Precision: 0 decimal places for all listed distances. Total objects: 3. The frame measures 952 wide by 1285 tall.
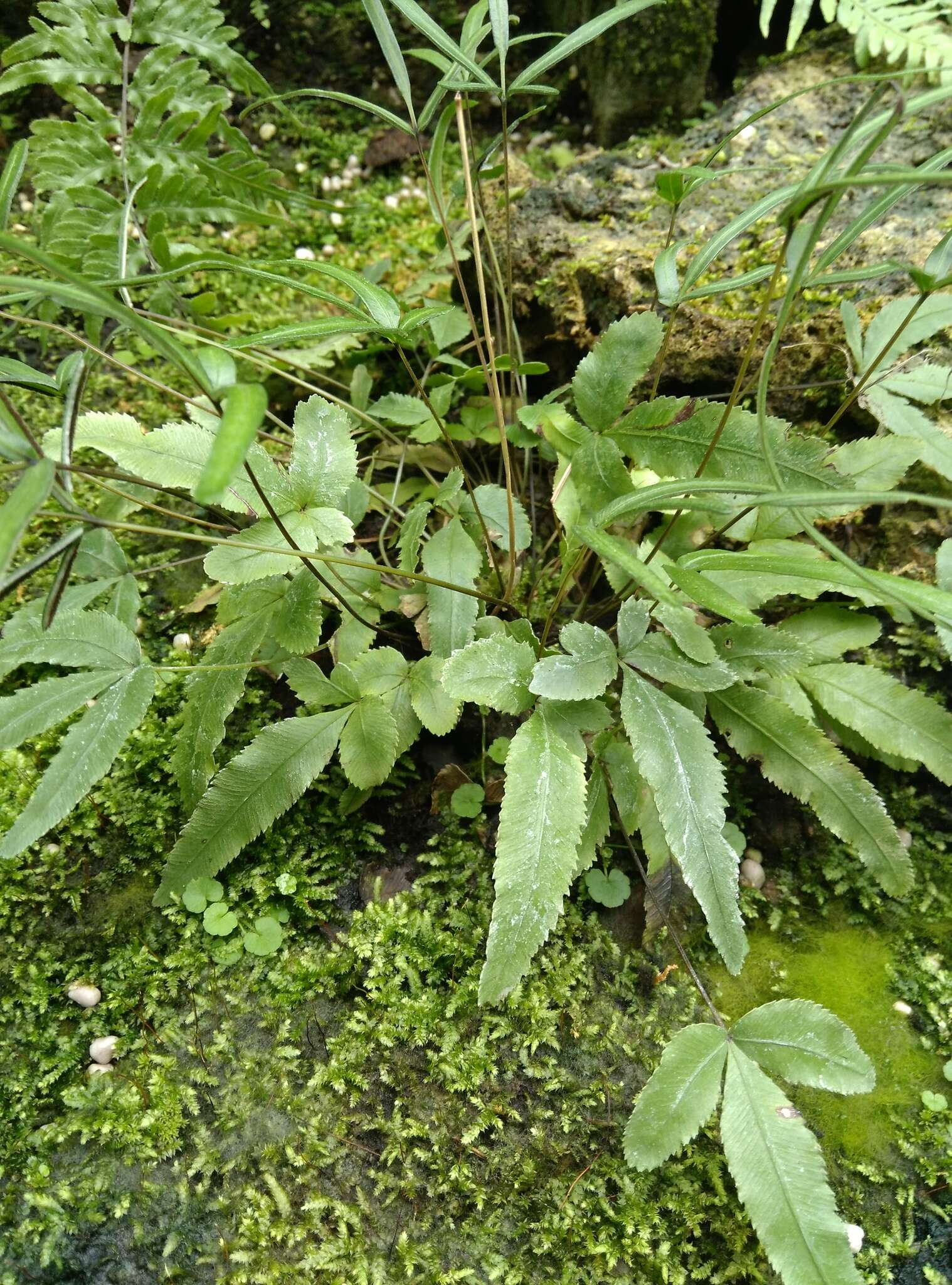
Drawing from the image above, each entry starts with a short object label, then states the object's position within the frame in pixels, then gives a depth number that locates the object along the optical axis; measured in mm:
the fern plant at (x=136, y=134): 303
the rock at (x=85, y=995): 242
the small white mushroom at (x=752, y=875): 275
